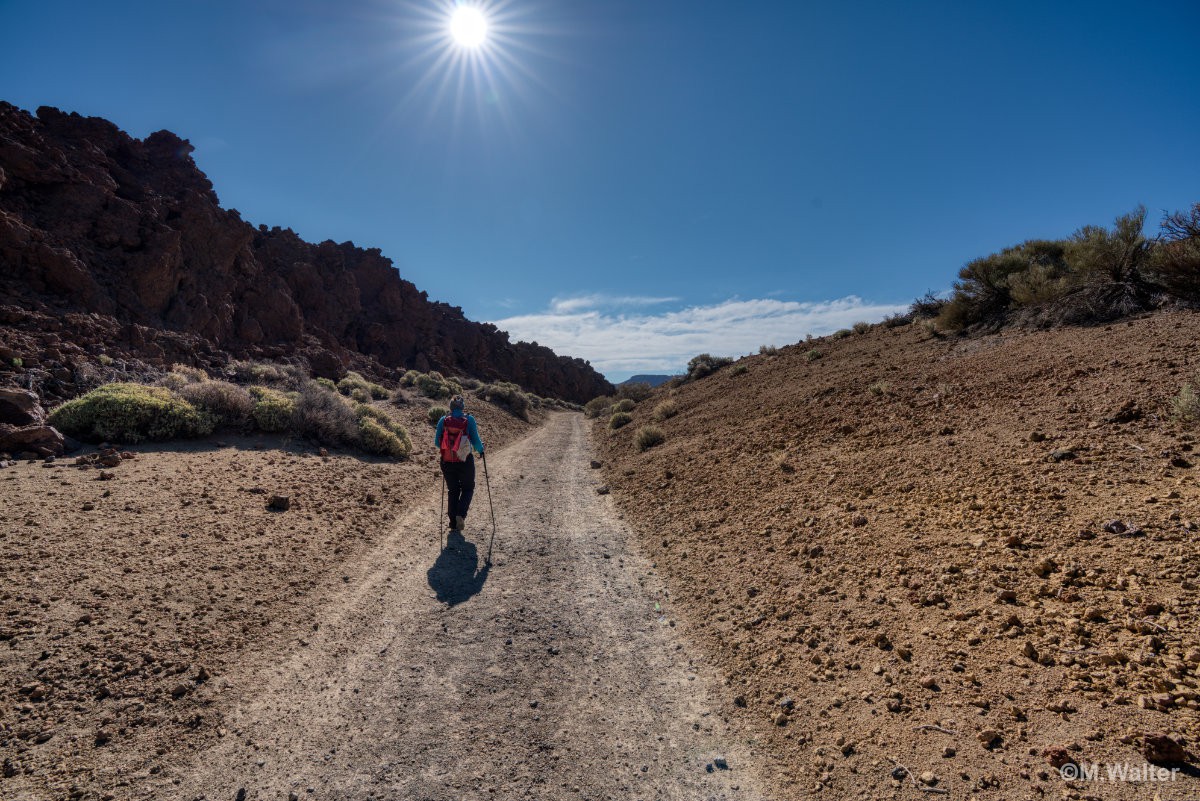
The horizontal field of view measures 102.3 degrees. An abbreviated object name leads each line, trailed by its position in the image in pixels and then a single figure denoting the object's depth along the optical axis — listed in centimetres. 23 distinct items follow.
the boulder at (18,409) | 845
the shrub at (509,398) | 3430
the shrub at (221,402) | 1114
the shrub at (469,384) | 3866
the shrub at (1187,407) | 534
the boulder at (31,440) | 784
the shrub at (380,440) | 1293
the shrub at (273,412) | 1177
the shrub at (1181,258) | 922
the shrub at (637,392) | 3429
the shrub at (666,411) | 1962
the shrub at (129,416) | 899
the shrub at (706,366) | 2805
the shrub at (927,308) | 1806
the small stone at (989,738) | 286
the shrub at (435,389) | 2841
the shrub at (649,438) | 1536
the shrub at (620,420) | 2333
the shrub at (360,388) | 2308
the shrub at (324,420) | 1234
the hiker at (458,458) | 791
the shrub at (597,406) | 3810
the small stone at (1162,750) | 237
